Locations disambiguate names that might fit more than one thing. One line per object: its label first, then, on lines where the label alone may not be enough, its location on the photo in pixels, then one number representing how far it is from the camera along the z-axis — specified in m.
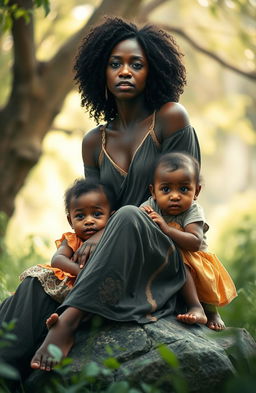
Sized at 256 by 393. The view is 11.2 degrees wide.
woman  6.27
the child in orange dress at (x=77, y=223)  6.86
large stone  5.97
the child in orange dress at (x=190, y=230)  6.79
